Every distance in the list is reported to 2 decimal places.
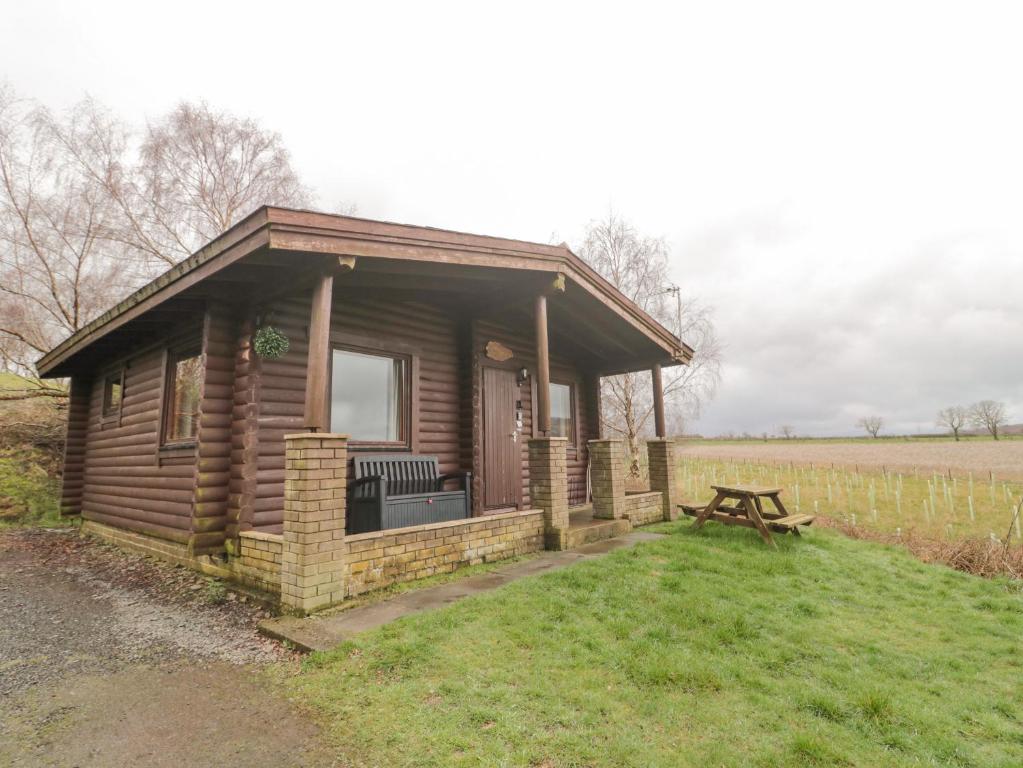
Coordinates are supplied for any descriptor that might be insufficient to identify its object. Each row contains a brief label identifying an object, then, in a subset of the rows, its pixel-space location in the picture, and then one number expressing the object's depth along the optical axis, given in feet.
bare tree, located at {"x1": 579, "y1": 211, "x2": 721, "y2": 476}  58.54
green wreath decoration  18.48
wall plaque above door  27.35
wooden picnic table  22.29
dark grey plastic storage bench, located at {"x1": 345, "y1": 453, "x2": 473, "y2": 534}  18.49
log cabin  15.29
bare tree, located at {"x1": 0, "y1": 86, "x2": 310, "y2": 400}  44.34
